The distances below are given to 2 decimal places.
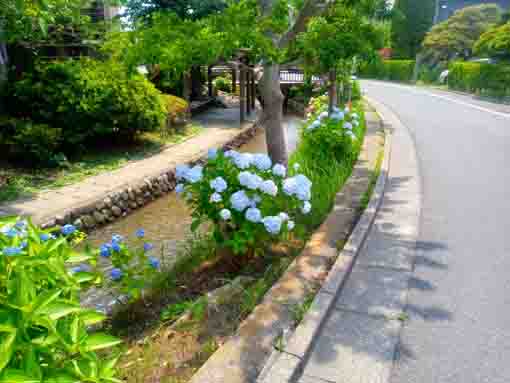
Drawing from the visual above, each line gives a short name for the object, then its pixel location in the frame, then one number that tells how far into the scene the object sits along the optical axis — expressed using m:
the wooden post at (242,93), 14.57
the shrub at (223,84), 23.27
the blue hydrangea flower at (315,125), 7.53
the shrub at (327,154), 5.69
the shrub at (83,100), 8.32
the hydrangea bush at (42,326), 1.57
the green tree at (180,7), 12.81
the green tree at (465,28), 31.92
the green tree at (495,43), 21.25
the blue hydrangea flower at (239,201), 3.52
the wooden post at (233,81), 19.04
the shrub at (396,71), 37.48
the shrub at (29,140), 7.69
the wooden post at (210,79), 17.75
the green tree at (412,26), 39.41
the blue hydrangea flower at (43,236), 2.42
